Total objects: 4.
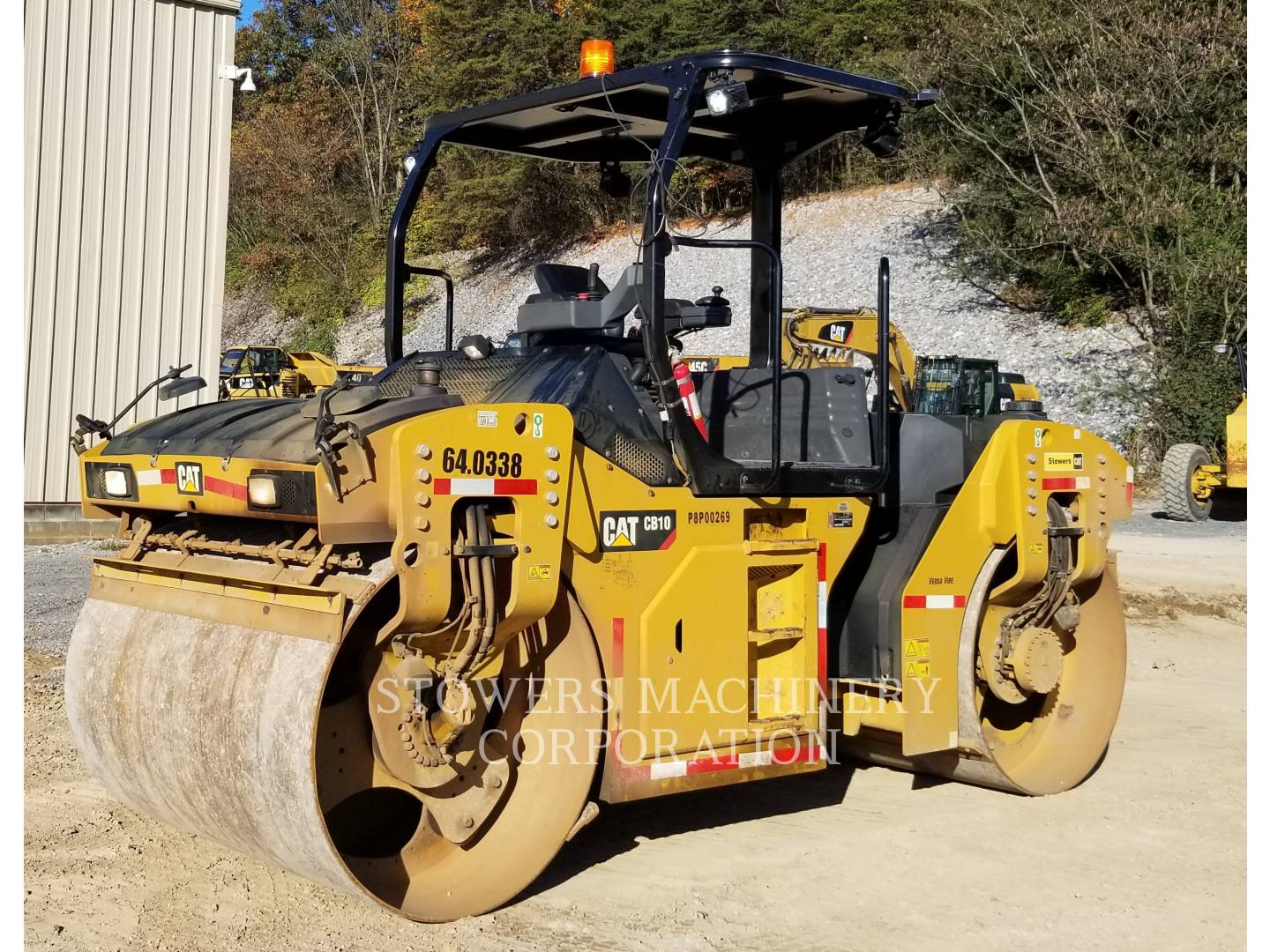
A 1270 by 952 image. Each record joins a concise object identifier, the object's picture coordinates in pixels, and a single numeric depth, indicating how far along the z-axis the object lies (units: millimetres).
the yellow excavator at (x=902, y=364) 13203
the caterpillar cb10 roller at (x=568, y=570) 4059
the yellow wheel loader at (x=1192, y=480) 16750
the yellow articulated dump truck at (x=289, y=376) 23078
